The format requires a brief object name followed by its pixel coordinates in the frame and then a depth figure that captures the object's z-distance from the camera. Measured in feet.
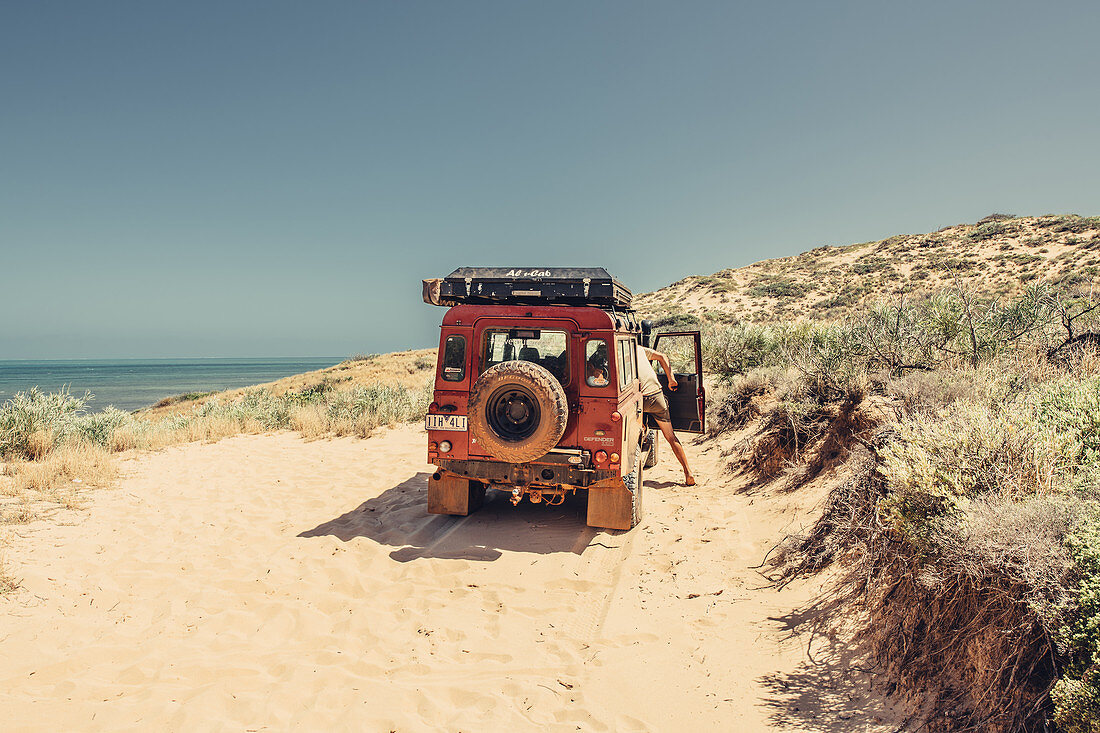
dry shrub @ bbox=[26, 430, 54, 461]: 28.66
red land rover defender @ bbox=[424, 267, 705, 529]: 17.44
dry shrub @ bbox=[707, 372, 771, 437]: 32.58
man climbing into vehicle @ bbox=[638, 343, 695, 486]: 23.38
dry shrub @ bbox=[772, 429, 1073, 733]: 7.84
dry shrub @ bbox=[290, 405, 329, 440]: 37.48
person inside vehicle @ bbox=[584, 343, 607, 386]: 18.25
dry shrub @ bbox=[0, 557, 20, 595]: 14.33
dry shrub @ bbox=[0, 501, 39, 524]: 19.36
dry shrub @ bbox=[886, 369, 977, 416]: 17.21
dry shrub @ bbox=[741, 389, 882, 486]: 20.70
